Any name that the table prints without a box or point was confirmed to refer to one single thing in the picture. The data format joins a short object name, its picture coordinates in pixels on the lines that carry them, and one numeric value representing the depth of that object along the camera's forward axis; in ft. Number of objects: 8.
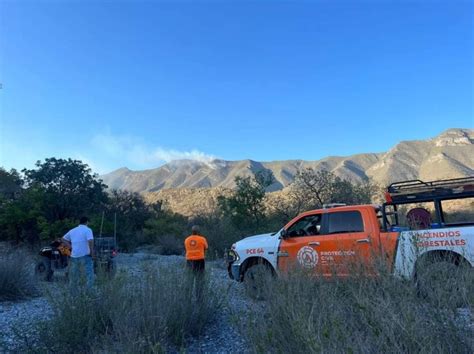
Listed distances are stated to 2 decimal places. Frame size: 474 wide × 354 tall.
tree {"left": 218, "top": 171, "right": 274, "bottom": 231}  80.84
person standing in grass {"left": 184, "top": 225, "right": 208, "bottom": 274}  29.27
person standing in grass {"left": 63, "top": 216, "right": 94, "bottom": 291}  30.32
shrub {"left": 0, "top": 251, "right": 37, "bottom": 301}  29.01
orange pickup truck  22.22
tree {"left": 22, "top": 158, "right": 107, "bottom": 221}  72.23
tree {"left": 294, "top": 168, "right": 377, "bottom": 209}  87.04
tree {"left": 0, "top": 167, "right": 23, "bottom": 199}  82.99
